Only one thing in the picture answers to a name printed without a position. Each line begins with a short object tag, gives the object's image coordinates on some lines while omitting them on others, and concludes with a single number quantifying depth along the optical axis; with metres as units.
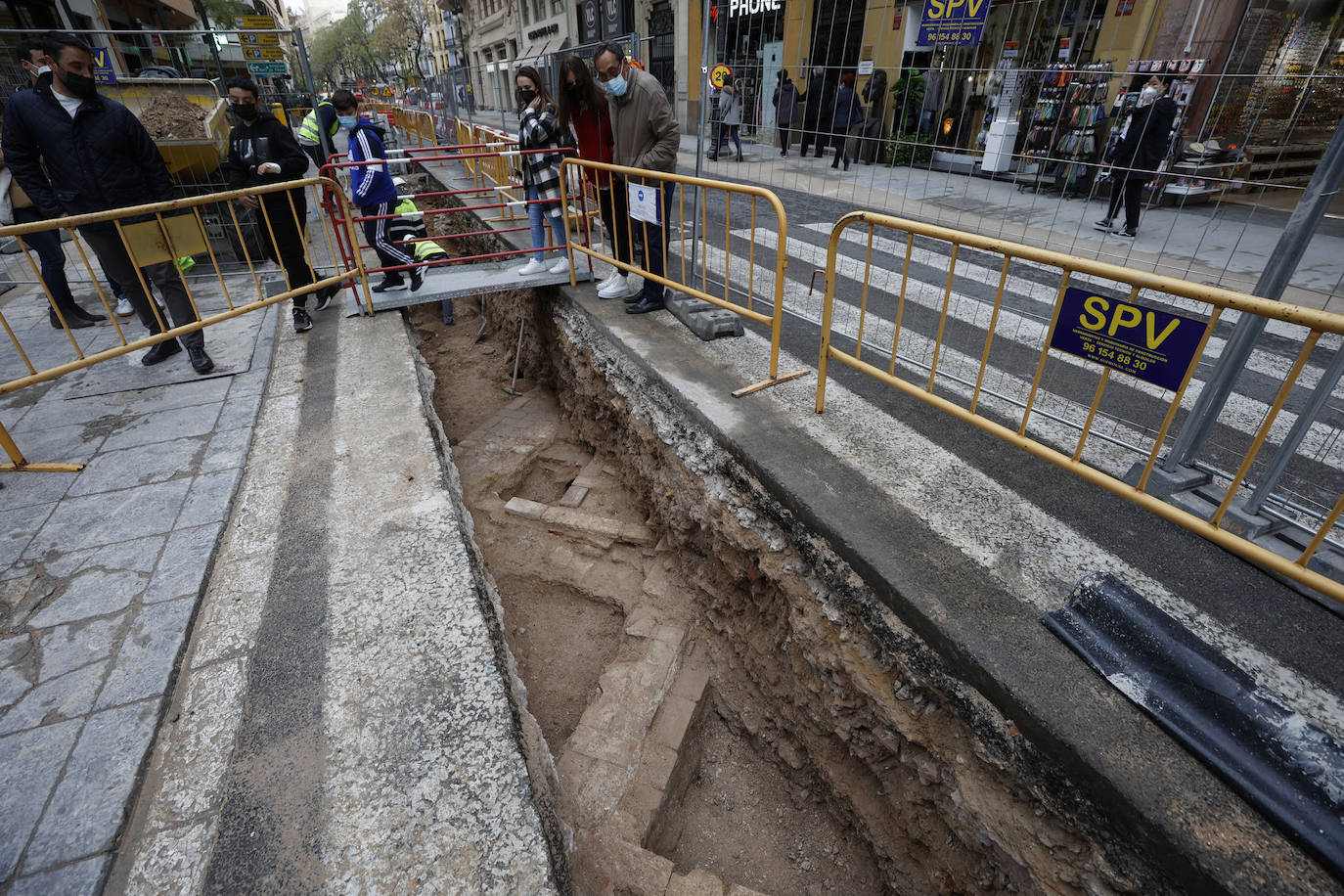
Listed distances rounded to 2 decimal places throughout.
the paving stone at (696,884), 2.28
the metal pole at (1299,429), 2.21
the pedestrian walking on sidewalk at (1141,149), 6.30
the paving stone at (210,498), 3.20
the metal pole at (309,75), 8.12
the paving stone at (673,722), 2.89
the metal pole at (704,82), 5.19
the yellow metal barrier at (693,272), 3.48
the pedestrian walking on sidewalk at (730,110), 11.99
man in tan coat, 4.39
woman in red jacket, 4.82
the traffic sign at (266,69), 11.10
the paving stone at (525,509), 4.26
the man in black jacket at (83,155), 3.93
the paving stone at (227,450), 3.64
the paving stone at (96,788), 1.87
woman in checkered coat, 5.51
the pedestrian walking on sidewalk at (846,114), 11.42
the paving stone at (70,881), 1.77
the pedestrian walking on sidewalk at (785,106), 11.47
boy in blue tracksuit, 5.29
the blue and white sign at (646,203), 4.41
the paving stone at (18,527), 3.00
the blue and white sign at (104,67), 7.80
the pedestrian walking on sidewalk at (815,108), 11.78
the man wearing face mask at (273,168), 5.21
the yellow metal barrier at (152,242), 3.61
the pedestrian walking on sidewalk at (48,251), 5.15
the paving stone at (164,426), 3.89
